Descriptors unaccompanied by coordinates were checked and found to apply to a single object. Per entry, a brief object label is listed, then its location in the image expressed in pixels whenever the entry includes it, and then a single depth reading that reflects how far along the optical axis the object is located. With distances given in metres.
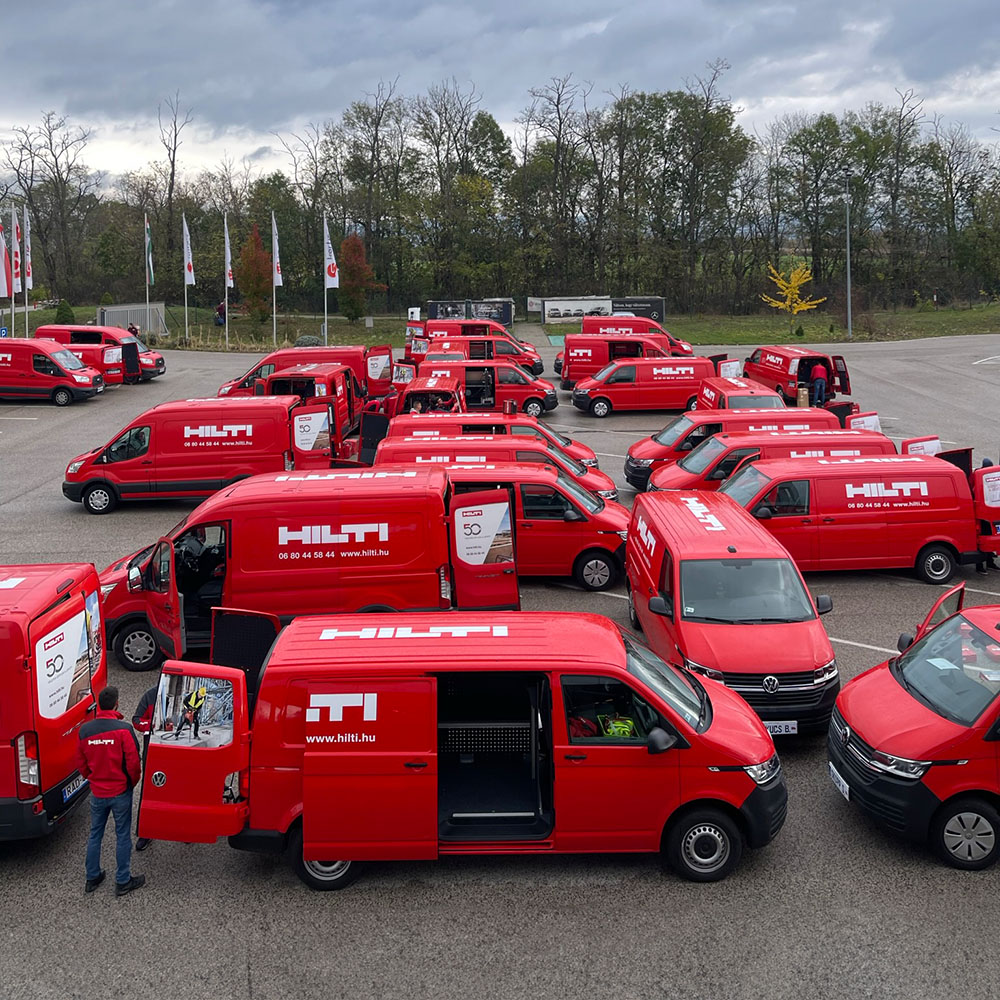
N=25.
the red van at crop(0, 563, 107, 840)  7.45
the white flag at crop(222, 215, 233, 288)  44.77
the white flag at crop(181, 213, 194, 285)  43.19
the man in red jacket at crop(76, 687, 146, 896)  7.08
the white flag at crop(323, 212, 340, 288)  42.69
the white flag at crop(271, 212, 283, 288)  43.38
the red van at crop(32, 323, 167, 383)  35.03
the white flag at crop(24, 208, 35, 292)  41.56
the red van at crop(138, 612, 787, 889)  7.07
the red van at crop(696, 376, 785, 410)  22.92
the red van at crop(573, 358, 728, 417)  29.08
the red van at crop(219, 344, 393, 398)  27.62
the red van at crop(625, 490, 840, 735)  9.30
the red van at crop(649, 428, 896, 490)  16.56
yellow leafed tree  56.09
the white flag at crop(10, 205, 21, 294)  39.28
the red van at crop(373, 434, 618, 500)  15.45
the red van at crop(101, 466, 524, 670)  11.28
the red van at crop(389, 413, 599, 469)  17.44
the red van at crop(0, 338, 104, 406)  30.56
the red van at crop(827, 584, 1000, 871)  7.38
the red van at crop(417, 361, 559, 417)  27.48
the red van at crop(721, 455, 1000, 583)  14.29
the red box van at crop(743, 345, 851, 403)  28.36
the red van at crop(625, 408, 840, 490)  19.17
